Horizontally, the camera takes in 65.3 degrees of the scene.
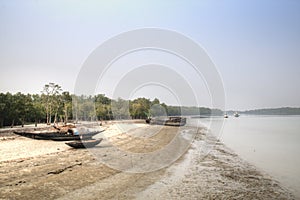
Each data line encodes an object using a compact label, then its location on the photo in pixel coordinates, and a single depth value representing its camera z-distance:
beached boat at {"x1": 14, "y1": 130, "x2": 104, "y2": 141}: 24.95
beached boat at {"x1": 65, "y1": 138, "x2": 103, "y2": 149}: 19.38
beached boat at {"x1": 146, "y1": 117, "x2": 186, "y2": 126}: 62.38
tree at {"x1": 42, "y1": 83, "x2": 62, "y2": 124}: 62.62
